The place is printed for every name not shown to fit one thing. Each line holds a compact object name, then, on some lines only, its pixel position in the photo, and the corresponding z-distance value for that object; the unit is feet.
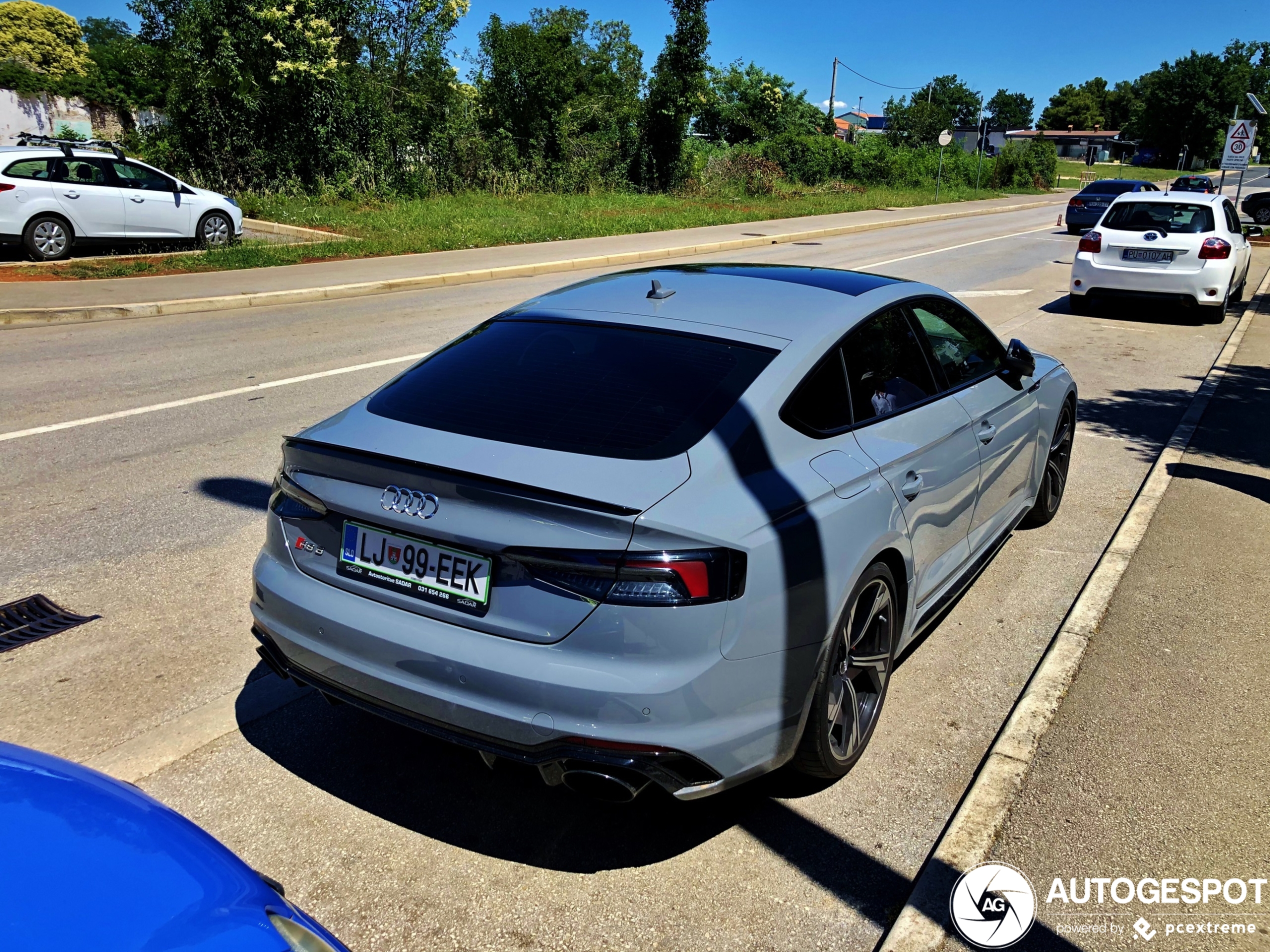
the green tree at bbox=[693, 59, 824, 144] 221.25
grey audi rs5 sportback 8.69
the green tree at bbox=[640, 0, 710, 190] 110.63
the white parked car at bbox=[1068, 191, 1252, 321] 43.62
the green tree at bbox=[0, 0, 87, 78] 225.97
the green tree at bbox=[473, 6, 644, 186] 104.42
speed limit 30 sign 81.61
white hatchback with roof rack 50.49
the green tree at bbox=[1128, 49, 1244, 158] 342.44
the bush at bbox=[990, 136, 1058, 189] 197.67
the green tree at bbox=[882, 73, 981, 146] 183.52
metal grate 13.91
